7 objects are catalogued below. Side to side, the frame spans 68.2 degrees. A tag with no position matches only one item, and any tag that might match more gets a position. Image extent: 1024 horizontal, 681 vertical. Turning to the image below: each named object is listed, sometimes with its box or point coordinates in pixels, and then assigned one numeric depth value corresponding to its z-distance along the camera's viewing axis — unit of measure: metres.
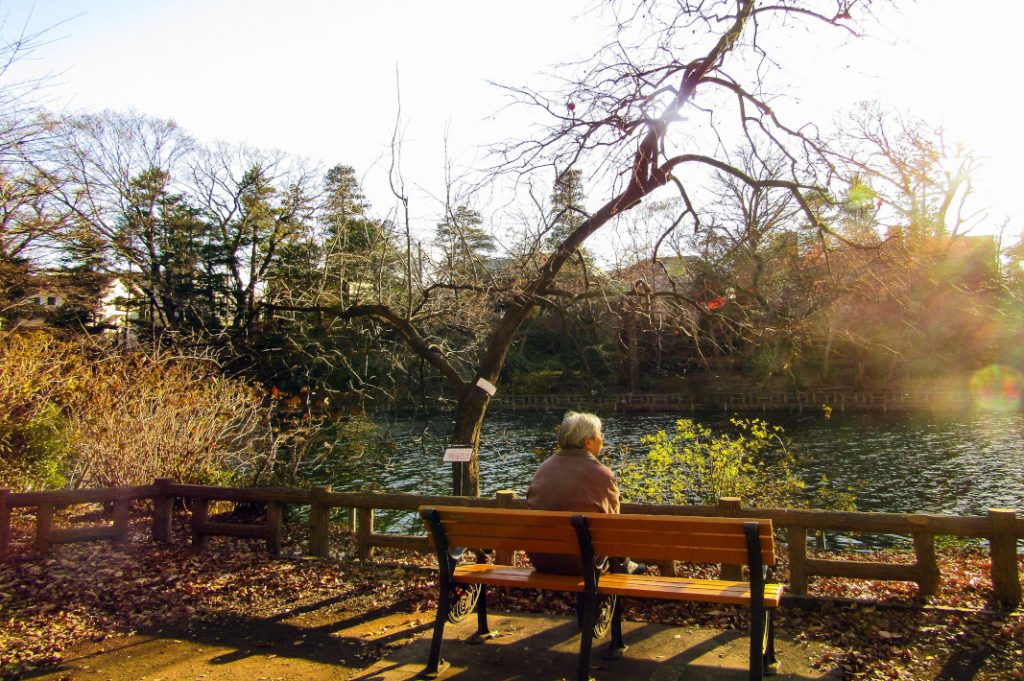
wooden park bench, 3.43
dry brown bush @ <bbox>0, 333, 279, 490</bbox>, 8.96
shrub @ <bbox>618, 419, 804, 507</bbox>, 8.48
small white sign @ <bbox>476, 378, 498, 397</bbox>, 8.02
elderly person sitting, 4.02
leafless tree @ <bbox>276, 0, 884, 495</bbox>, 6.59
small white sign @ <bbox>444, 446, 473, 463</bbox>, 7.58
